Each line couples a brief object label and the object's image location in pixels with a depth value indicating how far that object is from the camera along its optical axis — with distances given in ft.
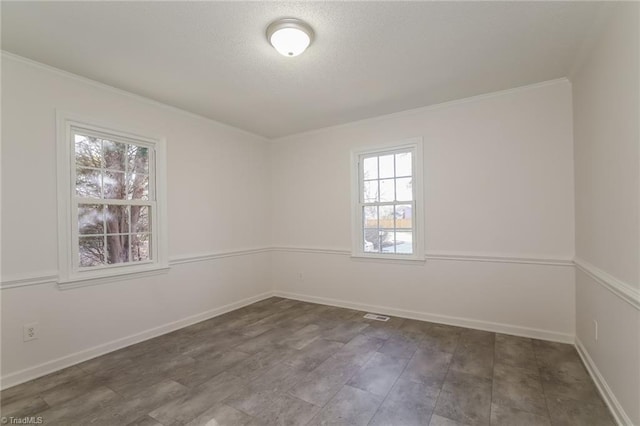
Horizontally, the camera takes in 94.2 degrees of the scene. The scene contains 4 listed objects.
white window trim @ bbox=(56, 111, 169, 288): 8.73
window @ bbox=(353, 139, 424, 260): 12.38
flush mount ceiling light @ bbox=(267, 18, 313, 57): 6.70
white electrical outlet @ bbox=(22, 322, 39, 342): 7.96
